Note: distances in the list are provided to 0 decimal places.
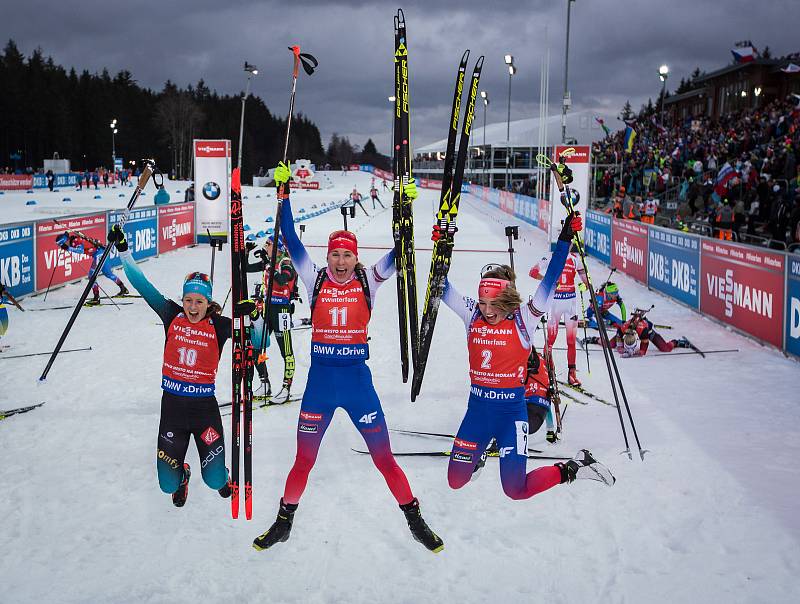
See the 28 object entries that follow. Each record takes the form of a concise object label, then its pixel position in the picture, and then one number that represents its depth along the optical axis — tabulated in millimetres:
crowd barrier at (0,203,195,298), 15344
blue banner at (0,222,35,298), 14999
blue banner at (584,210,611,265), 23547
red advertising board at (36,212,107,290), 16484
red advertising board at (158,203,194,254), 23750
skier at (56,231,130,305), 14307
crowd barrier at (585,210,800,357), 11477
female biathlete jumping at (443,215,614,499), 5363
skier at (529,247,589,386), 9570
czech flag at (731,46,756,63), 46875
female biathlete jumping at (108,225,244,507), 5556
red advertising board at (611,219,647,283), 19297
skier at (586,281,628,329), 11914
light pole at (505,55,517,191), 40969
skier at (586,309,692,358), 11531
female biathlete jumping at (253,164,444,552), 5285
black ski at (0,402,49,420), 8166
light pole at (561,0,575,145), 31406
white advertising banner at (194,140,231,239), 24250
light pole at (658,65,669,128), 38712
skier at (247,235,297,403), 8812
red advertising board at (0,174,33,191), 51250
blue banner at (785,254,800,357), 11094
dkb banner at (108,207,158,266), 21188
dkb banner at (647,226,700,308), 15414
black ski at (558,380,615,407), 9100
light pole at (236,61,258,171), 18783
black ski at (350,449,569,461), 7230
